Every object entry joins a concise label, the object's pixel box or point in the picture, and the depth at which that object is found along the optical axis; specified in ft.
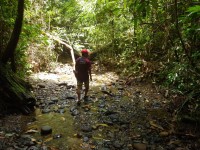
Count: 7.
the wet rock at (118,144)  10.41
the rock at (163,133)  11.52
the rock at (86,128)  11.94
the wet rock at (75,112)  14.27
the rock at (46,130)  11.34
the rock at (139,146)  10.19
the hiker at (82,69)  16.43
